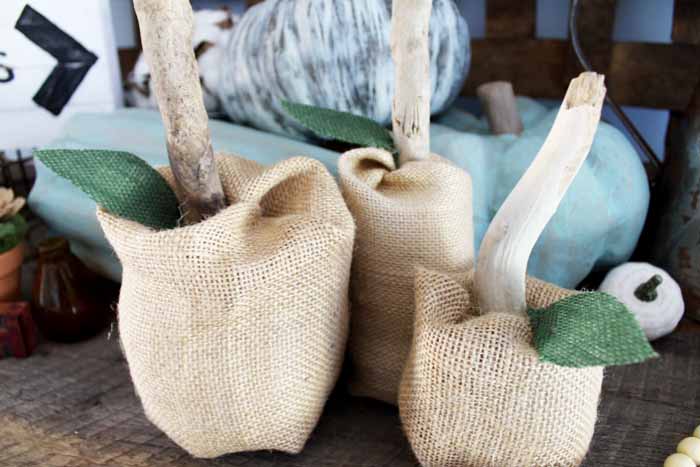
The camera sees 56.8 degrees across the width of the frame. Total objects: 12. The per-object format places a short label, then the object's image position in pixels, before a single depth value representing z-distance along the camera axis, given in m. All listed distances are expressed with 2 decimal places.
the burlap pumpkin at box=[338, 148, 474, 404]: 0.49
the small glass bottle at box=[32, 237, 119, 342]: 0.64
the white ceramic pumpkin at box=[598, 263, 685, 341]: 0.63
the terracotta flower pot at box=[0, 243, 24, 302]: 0.66
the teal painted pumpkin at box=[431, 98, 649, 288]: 0.65
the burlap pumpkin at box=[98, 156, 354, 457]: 0.42
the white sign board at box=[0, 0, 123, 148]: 0.73
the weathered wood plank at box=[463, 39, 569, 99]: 0.87
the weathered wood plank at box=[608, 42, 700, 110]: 0.78
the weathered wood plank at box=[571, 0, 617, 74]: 0.81
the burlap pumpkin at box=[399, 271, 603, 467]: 0.39
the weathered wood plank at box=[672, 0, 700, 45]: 0.75
